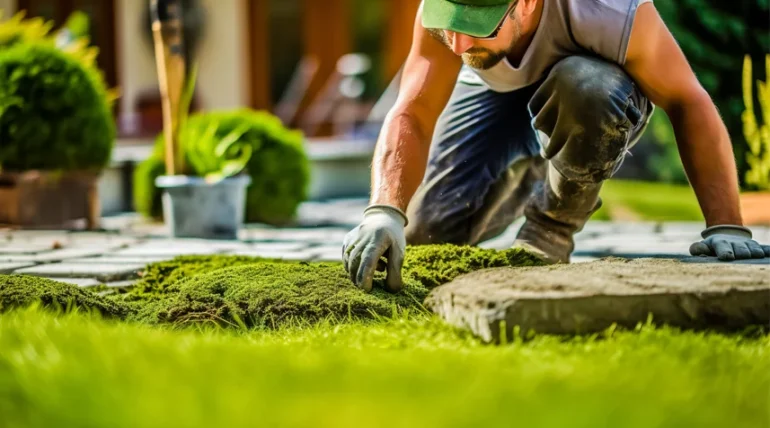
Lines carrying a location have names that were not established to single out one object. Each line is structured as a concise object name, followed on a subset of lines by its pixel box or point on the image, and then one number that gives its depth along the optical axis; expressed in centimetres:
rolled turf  242
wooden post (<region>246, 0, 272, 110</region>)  1178
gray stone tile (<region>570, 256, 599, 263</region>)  391
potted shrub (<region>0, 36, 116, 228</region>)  527
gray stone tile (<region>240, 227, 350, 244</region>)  499
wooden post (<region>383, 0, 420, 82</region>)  1180
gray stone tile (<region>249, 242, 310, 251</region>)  446
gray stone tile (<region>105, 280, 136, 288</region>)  321
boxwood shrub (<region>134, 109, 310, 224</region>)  593
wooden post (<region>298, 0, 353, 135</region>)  1198
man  254
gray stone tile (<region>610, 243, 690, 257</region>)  408
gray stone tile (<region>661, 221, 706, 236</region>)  507
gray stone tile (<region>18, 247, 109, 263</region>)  391
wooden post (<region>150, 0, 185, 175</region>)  498
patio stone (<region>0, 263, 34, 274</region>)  352
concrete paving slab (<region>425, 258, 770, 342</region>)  203
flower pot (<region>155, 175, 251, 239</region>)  493
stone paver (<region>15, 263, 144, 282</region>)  343
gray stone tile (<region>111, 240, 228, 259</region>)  413
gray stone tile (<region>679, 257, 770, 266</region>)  245
